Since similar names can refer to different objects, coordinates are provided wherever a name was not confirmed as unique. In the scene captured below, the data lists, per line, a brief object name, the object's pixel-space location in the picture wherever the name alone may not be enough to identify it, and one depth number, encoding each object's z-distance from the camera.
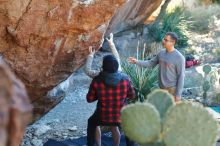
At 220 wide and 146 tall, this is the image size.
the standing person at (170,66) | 5.59
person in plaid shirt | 4.79
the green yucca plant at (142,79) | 7.97
